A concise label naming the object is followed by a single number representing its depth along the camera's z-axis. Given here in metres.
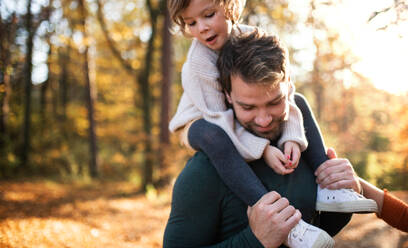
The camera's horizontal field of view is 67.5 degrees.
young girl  1.55
